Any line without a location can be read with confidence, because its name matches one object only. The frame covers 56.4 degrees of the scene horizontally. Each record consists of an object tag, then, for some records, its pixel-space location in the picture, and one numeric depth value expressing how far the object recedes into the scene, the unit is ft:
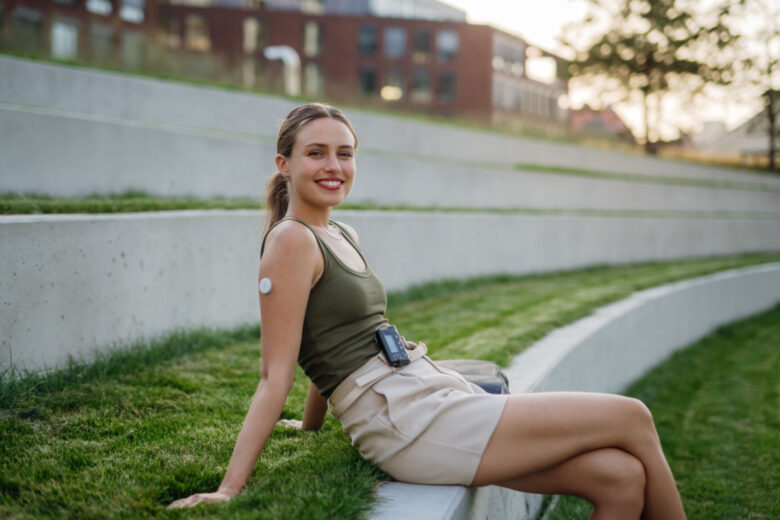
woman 7.69
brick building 124.98
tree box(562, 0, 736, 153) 75.51
